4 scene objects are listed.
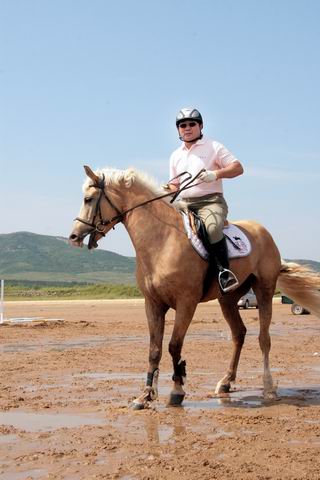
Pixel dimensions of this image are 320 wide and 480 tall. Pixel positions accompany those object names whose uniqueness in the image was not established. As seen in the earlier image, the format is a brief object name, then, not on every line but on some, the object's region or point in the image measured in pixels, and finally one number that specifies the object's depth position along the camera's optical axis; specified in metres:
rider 8.42
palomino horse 8.12
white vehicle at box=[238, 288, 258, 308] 38.68
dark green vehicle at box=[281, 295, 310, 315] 30.62
